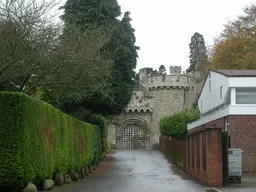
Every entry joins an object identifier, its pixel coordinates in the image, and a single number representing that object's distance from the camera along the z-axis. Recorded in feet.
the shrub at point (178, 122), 146.92
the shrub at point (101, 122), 104.83
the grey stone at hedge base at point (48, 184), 49.98
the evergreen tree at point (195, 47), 268.82
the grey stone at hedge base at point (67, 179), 62.36
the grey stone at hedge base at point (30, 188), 41.52
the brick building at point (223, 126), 62.69
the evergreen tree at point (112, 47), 101.30
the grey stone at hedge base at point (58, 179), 55.88
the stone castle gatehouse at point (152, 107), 188.39
